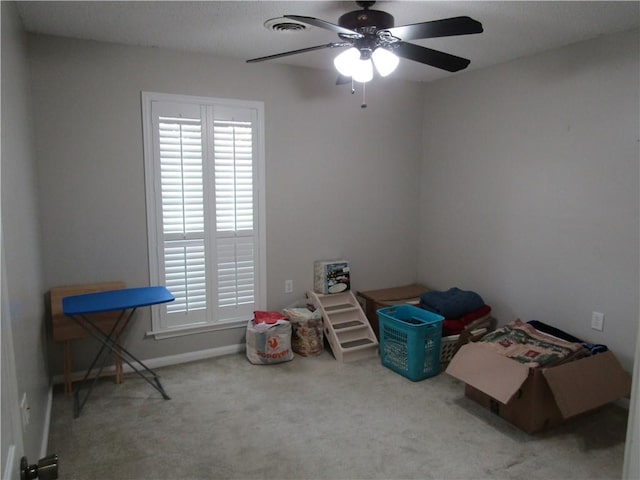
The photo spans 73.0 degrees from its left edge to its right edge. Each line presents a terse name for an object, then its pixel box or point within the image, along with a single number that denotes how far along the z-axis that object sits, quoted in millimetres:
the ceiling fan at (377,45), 2076
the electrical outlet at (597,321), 2934
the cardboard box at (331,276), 3830
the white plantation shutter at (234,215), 3428
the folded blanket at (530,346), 2605
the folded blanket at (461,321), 3432
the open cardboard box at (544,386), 2447
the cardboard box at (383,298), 3910
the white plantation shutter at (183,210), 3242
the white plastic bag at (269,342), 3387
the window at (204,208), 3232
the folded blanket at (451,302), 3463
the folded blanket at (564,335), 2738
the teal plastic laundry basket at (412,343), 3156
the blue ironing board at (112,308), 2615
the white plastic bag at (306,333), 3588
